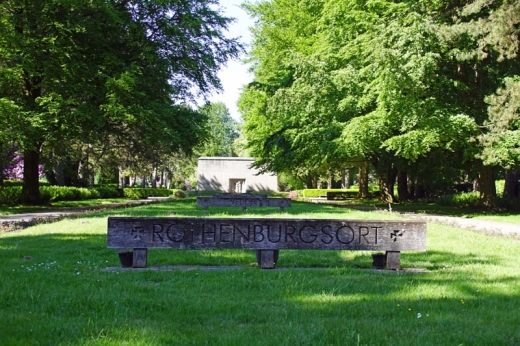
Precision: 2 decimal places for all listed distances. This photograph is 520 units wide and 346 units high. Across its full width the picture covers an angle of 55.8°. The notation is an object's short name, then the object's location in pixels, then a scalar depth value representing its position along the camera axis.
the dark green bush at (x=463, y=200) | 26.75
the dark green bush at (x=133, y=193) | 41.69
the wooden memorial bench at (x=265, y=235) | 6.97
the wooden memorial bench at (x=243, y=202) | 19.67
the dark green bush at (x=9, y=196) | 23.98
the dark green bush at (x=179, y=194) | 44.02
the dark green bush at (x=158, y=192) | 47.62
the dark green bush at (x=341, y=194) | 42.41
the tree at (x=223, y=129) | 100.74
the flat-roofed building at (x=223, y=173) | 52.81
